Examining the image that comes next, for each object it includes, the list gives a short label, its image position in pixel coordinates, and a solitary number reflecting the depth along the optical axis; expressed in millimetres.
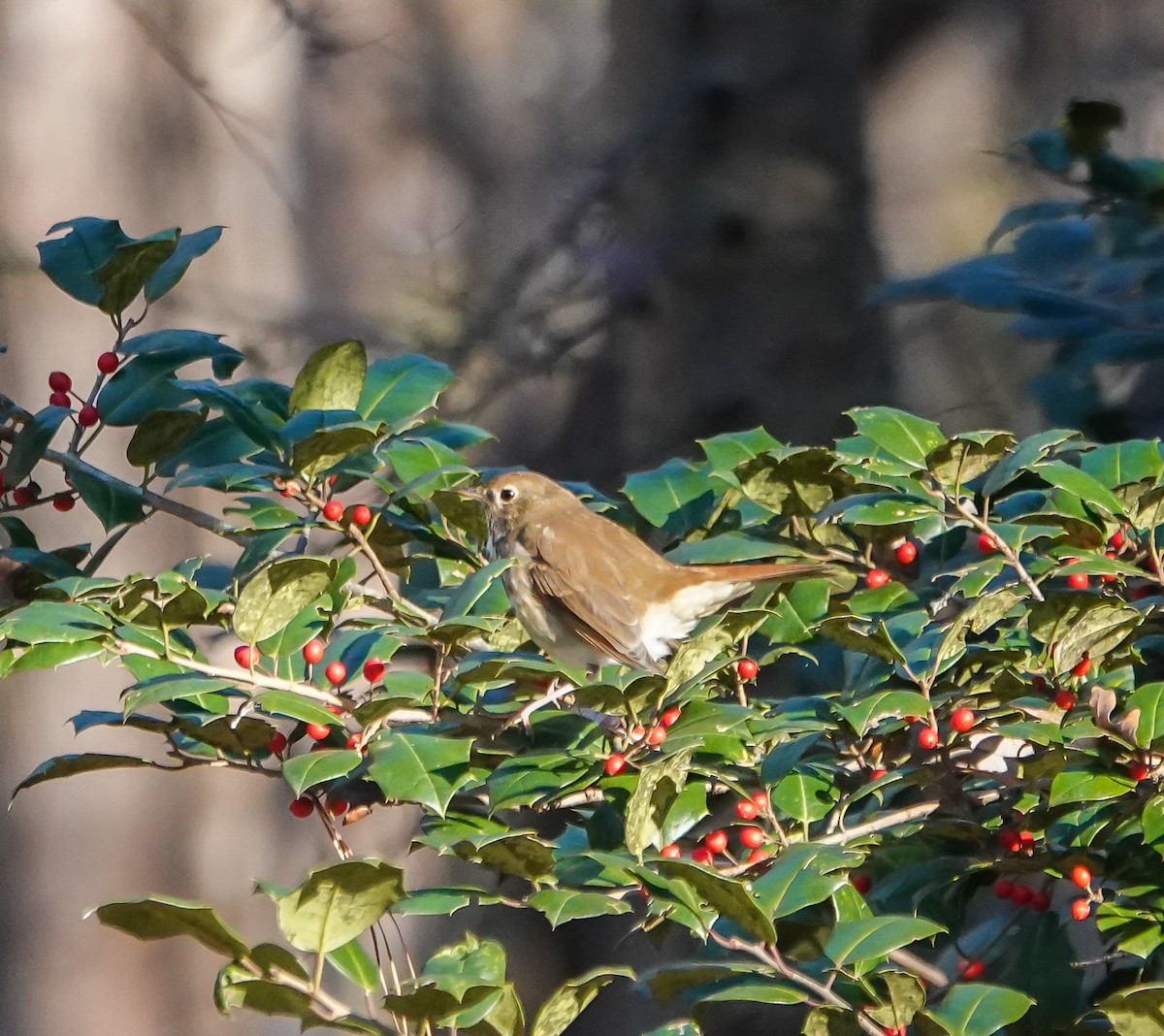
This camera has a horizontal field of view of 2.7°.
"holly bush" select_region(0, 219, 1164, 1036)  8577
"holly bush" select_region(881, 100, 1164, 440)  8897
